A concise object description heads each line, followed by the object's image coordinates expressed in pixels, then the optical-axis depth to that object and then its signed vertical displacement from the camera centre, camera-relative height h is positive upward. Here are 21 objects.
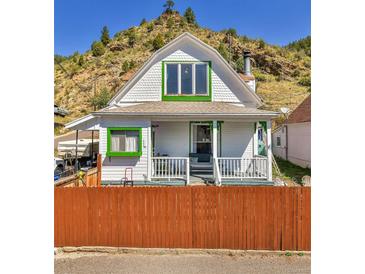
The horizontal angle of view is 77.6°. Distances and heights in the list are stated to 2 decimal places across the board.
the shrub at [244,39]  54.12 +23.61
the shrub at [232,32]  55.33 +25.94
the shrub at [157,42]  46.87 +19.77
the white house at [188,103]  9.95 +1.67
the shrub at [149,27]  55.42 +27.12
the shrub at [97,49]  51.25 +20.13
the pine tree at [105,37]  53.79 +23.71
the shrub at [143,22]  58.36 +29.86
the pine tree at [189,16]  57.53 +31.03
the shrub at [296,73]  44.85 +12.65
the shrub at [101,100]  33.44 +5.47
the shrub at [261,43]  52.22 +21.71
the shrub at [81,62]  48.67 +16.25
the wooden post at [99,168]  9.40 -1.31
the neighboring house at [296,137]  13.83 -0.02
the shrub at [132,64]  43.99 +14.41
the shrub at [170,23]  54.62 +27.99
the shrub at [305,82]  39.57 +9.82
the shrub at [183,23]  55.69 +28.21
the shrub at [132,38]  52.06 +23.07
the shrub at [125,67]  42.66 +13.33
